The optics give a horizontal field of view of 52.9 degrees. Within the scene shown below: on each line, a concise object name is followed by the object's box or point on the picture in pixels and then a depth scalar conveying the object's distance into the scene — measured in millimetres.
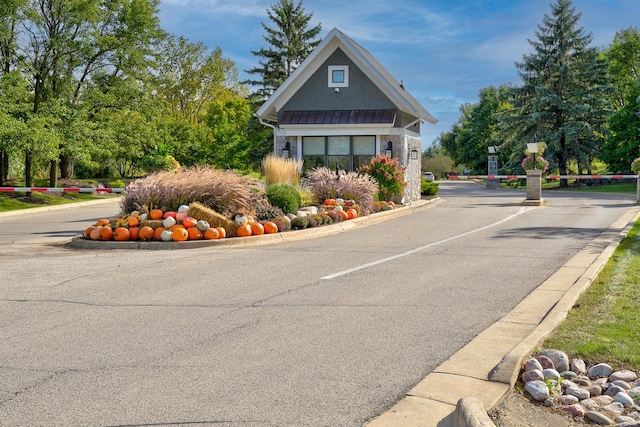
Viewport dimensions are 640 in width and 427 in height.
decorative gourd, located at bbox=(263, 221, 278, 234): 15383
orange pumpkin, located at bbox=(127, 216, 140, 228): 14516
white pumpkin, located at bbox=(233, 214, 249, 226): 14875
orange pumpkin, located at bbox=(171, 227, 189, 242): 13945
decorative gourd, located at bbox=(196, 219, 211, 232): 14242
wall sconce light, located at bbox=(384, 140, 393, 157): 27588
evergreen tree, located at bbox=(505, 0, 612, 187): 46875
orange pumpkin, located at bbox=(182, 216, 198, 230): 14234
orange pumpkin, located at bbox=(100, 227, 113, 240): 14367
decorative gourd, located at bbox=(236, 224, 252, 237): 14754
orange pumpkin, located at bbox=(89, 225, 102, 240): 14539
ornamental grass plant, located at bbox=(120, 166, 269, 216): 15250
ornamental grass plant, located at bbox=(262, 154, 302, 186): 19531
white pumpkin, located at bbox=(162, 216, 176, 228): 14250
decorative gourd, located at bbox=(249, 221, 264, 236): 15070
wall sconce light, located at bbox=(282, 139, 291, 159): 28531
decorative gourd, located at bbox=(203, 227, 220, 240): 14336
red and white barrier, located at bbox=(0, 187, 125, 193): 24709
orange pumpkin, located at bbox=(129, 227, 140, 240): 14375
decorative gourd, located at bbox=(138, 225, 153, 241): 14219
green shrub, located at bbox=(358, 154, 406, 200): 24062
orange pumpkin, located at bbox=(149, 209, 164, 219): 14641
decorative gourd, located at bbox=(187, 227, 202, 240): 14180
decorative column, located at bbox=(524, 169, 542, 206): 27000
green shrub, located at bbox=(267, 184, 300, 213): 16969
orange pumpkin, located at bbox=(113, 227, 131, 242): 14258
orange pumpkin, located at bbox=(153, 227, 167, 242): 14141
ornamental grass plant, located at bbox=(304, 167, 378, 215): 20656
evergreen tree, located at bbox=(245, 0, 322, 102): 55125
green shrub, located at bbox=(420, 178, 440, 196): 32875
